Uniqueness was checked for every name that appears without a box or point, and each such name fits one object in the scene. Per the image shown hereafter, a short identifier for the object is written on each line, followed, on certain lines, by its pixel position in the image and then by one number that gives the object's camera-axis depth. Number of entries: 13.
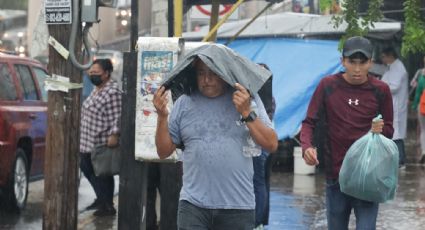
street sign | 26.50
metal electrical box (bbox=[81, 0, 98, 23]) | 14.00
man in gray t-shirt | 9.58
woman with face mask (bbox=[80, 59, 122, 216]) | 18.81
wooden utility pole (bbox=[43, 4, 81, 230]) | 14.17
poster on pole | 13.58
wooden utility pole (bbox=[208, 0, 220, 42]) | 19.48
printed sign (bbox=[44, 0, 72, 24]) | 13.99
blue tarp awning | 26.19
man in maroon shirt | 11.52
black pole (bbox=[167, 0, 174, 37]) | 15.92
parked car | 19.00
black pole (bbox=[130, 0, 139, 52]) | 15.05
